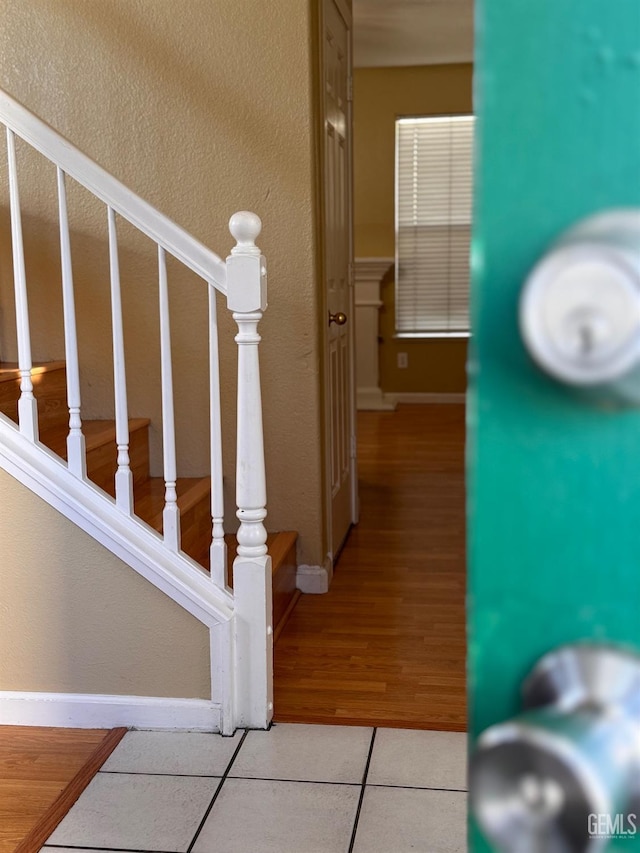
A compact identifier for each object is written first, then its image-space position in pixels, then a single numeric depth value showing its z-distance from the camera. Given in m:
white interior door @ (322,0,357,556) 3.18
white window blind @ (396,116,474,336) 7.04
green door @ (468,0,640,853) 0.27
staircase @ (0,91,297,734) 2.02
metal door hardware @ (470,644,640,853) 0.23
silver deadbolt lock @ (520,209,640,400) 0.23
